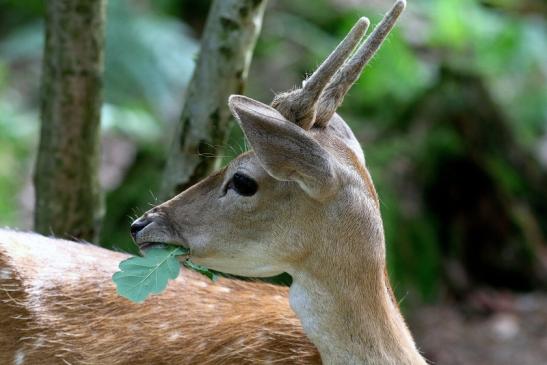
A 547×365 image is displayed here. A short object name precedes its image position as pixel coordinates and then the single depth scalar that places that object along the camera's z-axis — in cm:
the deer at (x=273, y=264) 626
